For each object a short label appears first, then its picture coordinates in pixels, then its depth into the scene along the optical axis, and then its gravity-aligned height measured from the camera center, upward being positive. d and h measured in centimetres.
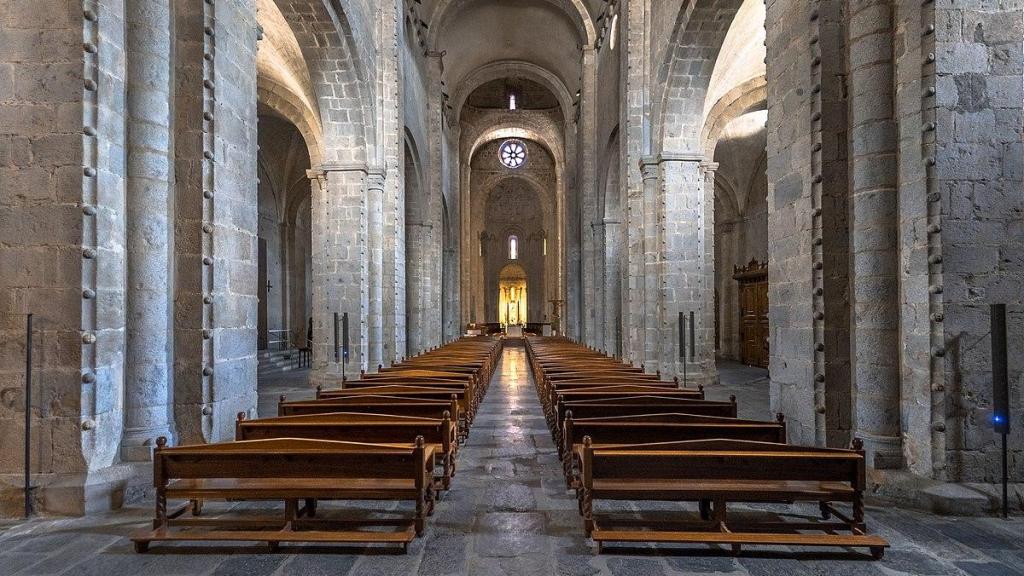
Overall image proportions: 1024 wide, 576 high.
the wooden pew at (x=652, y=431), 405 -94
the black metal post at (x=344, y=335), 1024 -57
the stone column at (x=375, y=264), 1173 +83
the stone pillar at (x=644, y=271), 1176 +63
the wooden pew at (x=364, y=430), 411 -92
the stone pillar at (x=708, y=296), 1173 +11
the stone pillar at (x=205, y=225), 482 +68
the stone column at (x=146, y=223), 458 +65
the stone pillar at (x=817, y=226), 500 +66
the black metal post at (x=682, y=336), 975 -59
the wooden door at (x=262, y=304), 2009 +0
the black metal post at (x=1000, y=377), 388 -52
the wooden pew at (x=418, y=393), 571 -93
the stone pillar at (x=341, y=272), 1142 +64
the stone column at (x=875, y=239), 466 +50
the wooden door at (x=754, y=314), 1580 -38
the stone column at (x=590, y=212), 1859 +306
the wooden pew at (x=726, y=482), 322 -107
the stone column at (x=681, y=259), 1147 +85
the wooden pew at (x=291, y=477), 329 -102
